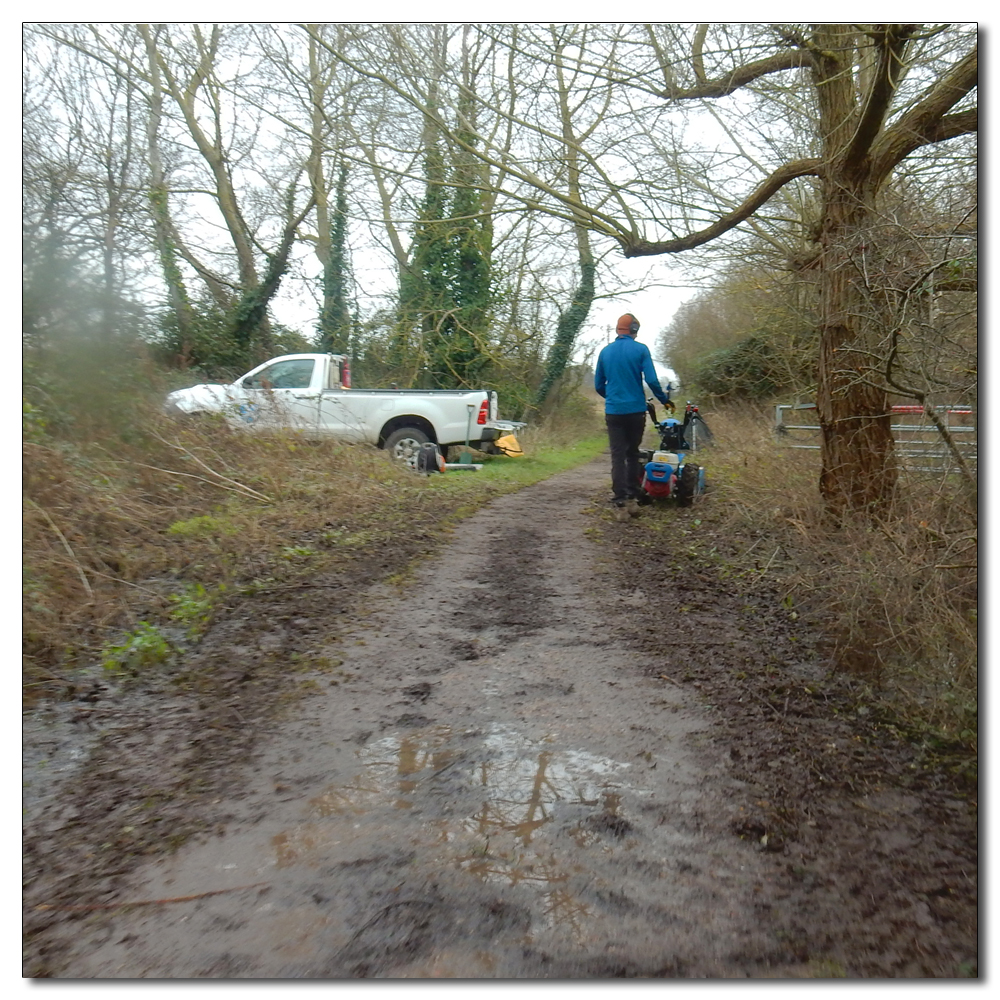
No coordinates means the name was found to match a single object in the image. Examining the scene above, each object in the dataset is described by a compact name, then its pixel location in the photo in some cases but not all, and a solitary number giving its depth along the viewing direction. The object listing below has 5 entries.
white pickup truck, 10.28
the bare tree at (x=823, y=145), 5.14
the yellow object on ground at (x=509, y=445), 14.64
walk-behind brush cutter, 8.87
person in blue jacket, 8.54
